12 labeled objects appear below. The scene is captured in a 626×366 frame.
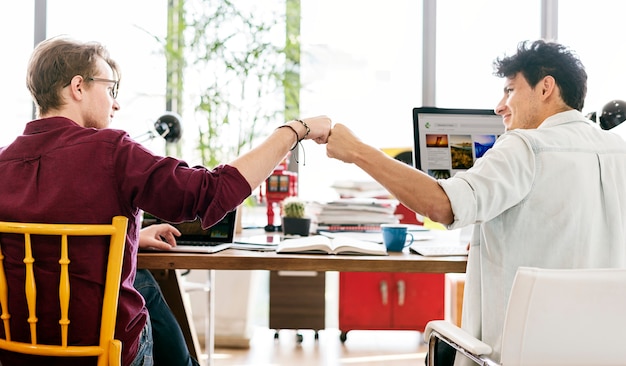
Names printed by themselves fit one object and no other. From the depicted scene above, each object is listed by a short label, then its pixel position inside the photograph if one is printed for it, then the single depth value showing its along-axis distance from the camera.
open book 1.99
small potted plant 2.55
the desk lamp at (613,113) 2.77
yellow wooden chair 1.40
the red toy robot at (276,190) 2.92
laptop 2.24
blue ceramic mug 2.16
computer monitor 2.63
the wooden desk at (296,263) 1.92
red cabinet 4.02
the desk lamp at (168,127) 2.96
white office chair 1.28
